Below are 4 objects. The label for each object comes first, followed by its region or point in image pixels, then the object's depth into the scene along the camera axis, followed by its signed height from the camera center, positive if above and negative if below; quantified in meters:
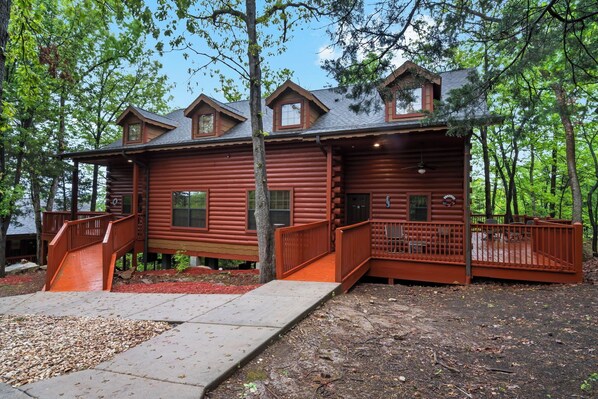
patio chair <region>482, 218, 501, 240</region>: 7.40 -0.67
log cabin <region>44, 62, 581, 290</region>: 7.41 +0.13
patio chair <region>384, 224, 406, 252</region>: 8.21 -0.91
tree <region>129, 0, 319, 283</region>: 7.45 +3.75
